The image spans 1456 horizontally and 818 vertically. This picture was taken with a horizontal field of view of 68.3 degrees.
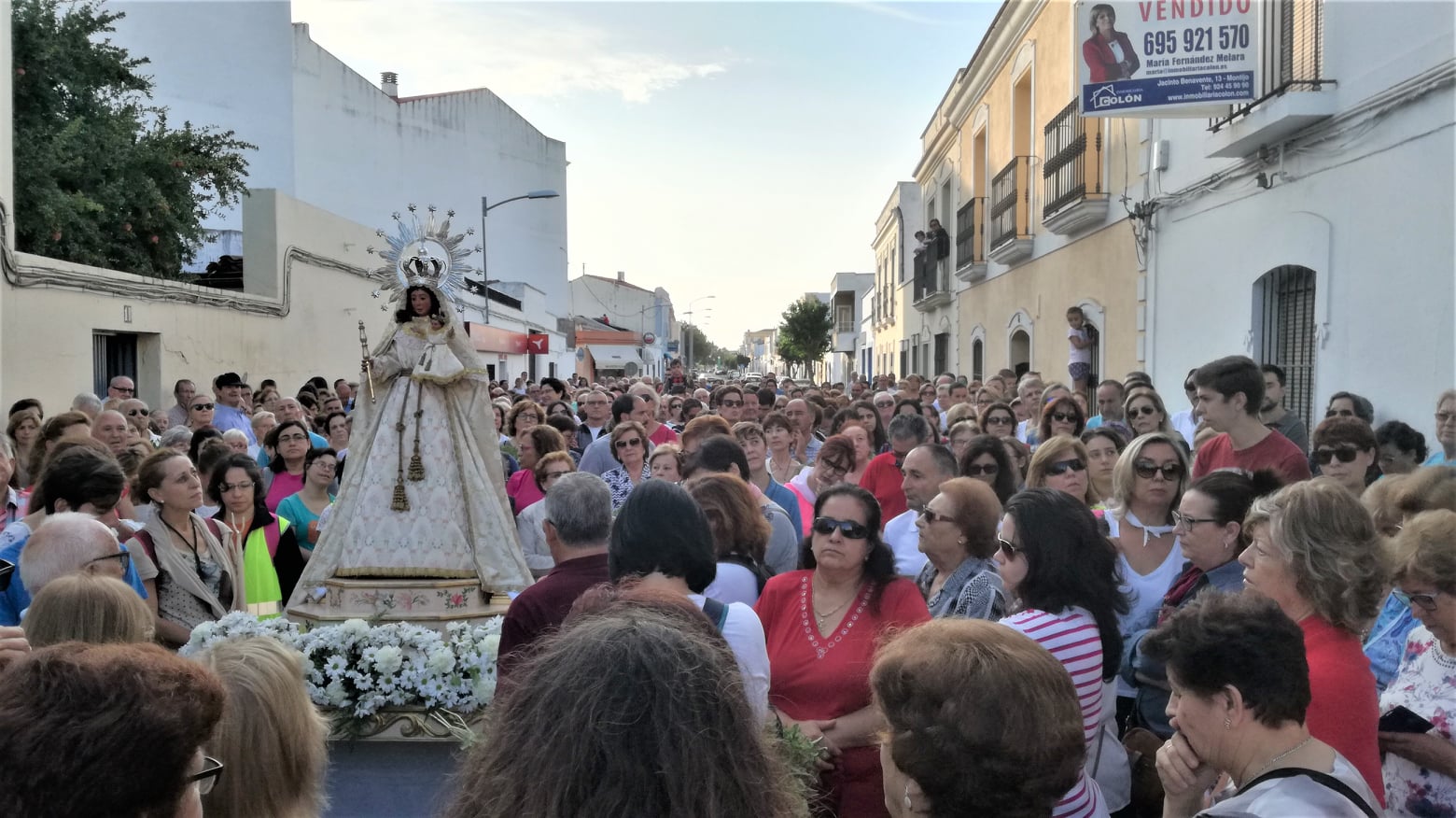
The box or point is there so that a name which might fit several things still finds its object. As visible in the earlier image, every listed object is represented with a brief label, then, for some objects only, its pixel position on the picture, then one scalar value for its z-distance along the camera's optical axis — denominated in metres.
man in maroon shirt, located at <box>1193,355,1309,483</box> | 4.90
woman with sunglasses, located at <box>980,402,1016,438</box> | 7.46
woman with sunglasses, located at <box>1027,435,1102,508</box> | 5.13
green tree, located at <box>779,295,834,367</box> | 53.59
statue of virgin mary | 5.27
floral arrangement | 3.87
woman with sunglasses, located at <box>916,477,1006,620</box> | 3.65
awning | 55.59
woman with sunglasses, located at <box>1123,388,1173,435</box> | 6.96
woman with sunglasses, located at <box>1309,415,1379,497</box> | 5.02
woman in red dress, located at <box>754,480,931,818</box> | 3.09
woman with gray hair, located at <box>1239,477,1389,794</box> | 2.52
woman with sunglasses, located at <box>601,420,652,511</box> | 6.80
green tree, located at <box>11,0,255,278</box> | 13.30
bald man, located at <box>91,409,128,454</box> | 6.89
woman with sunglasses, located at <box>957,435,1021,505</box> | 5.45
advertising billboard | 8.35
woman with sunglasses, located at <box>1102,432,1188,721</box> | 4.20
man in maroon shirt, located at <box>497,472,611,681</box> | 3.06
